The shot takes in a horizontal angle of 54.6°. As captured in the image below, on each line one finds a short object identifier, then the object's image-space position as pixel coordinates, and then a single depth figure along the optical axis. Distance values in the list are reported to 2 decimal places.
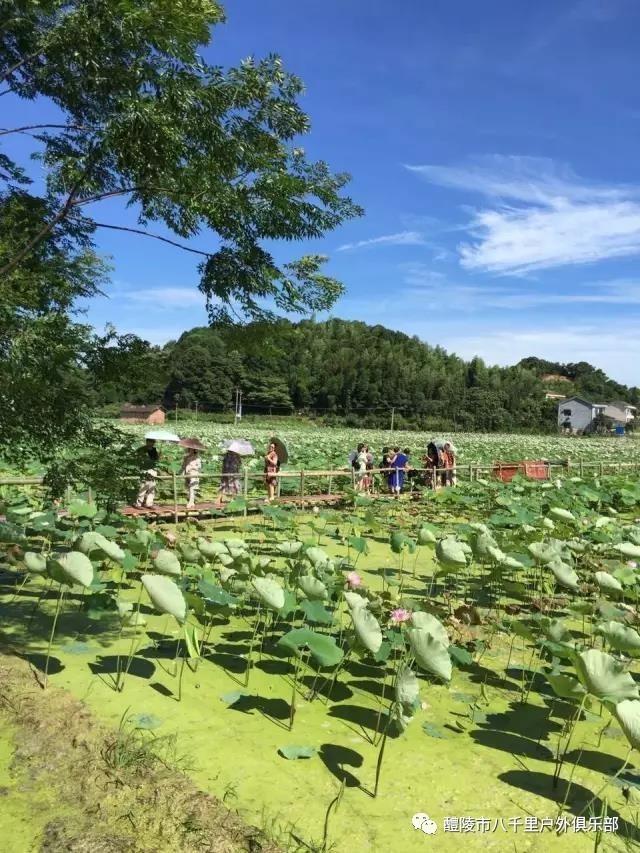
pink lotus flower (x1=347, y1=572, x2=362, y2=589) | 3.97
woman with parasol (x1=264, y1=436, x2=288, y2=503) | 9.77
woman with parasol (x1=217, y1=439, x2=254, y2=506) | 9.60
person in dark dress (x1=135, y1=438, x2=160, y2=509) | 8.57
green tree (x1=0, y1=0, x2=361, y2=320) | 3.00
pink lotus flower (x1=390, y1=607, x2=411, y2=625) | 3.21
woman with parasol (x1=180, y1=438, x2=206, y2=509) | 8.86
